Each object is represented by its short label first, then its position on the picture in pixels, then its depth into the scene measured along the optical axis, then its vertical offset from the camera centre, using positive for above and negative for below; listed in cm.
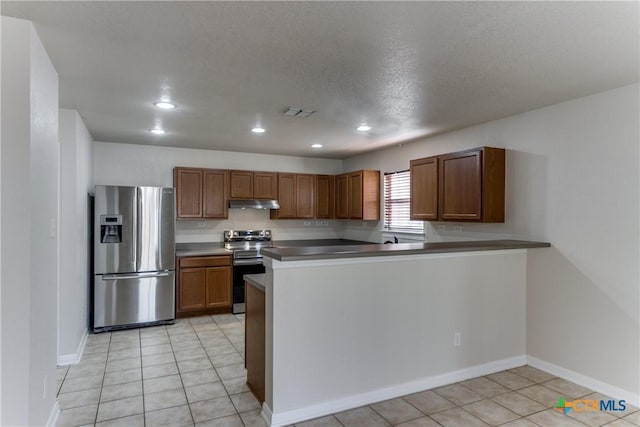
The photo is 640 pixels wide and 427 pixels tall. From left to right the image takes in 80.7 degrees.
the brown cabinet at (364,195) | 583 +29
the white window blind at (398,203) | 535 +16
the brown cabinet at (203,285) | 513 -101
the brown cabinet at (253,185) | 587 +45
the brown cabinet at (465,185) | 374 +31
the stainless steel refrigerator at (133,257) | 458 -56
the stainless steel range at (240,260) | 545 -68
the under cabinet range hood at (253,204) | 579 +14
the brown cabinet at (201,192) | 550 +31
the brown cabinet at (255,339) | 282 -101
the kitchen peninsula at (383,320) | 260 -84
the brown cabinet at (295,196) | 625 +29
